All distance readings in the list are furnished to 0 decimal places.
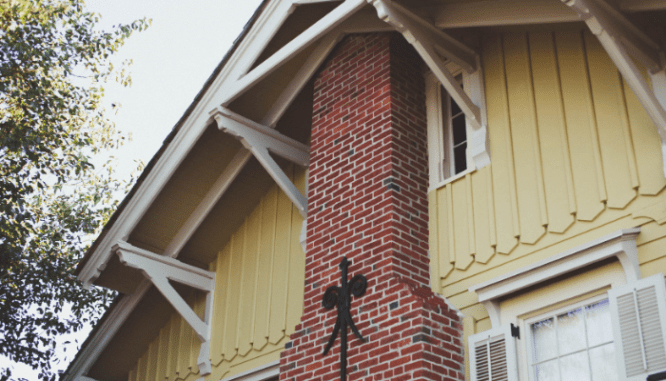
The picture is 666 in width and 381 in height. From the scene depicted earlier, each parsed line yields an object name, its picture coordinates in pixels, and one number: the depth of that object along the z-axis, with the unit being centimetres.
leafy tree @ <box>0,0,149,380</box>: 1173
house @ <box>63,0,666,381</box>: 536
